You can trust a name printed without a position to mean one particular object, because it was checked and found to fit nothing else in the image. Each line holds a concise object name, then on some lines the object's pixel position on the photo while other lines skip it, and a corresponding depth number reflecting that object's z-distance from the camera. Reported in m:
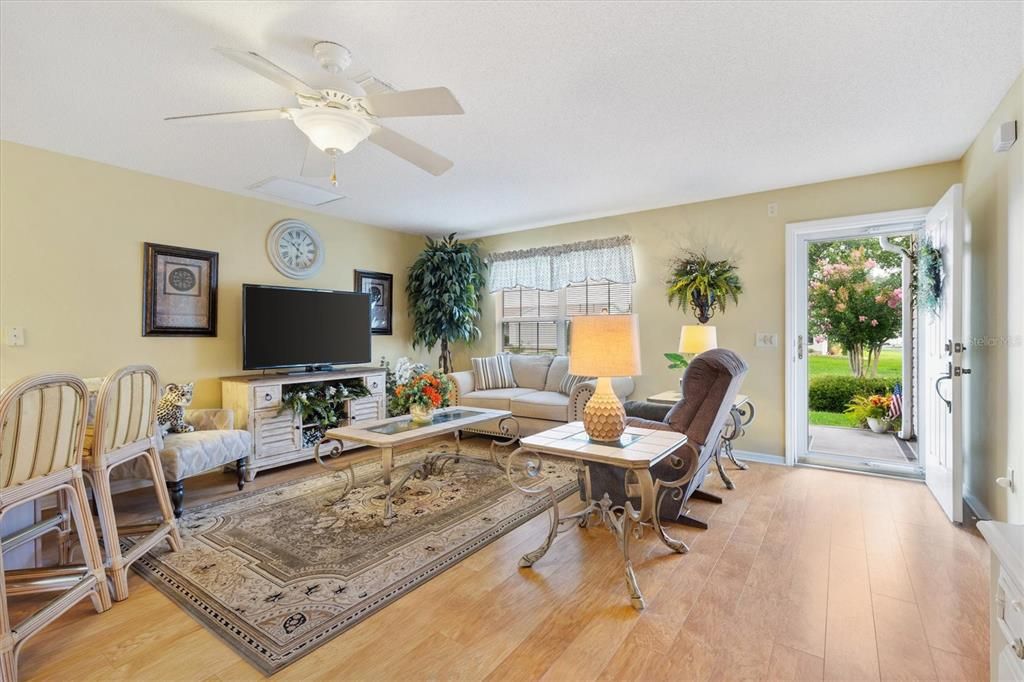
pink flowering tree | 6.21
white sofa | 4.46
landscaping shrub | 6.26
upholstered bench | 2.97
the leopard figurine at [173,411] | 3.32
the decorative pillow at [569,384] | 4.83
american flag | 5.52
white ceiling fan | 1.91
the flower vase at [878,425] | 5.57
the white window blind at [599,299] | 5.12
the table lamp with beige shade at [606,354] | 2.23
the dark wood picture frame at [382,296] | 5.46
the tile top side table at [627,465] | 2.10
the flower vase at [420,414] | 3.50
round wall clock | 4.62
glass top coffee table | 2.97
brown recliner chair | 2.50
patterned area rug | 1.90
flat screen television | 4.18
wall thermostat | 2.42
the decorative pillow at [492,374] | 5.39
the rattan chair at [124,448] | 2.08
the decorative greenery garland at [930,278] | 3.09
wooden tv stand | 3.92
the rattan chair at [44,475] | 1.65
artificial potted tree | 5.67
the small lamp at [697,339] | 3.89
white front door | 2.78
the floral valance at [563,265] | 5.05
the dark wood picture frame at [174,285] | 3.78
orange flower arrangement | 3.50
